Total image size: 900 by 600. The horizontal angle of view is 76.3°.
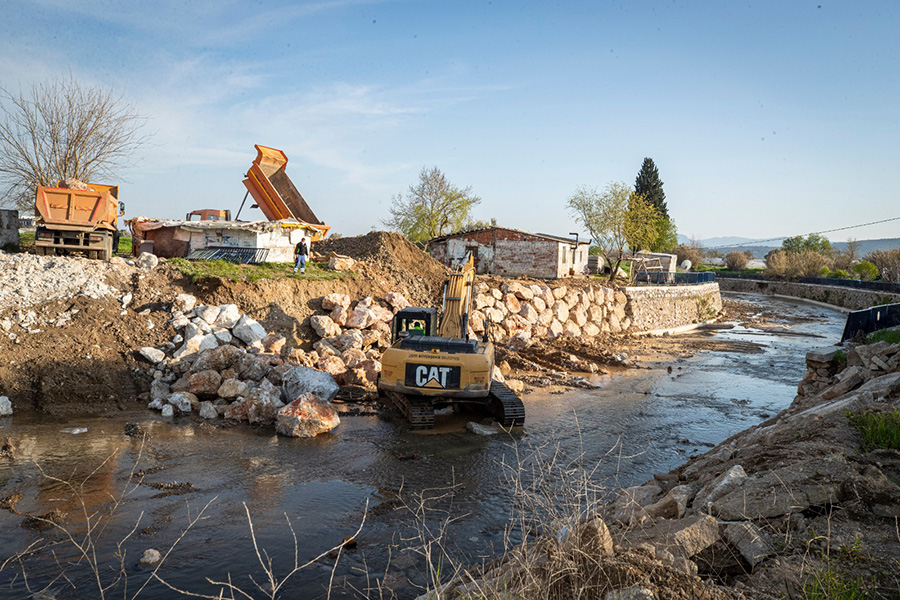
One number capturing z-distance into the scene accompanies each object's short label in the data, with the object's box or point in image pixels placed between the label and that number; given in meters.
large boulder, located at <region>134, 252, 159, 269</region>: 15.98
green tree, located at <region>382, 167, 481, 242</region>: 49.88
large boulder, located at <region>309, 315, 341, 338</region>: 15.76
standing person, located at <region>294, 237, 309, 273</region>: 18.25
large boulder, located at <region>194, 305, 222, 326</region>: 14.47
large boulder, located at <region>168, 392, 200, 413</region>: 11.52
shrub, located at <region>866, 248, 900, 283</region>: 44.73
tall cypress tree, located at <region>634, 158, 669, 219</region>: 70.19
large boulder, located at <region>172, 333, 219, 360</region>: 13.18
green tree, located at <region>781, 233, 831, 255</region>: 79.25
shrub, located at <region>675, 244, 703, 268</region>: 72.44
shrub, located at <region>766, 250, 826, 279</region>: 55.03
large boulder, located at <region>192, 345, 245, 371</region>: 12.63
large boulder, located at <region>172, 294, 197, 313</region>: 14.65
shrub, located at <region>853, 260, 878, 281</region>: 50.19
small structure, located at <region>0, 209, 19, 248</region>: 17.84
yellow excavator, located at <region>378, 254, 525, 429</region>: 10.78
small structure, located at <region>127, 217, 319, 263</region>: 19.22
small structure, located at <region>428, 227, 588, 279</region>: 29.09
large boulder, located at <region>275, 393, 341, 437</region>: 10.56
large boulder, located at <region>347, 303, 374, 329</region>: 16.36
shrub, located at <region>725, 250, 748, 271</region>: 72.69
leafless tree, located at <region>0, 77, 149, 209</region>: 23.70
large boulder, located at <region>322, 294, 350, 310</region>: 16.69
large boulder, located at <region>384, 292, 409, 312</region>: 17.78
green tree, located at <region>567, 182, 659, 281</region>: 37.88
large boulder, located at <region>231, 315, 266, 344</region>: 14.27
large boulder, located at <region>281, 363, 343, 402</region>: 12.32
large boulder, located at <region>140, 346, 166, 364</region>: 12.98
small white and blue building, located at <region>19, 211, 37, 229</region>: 32.52
